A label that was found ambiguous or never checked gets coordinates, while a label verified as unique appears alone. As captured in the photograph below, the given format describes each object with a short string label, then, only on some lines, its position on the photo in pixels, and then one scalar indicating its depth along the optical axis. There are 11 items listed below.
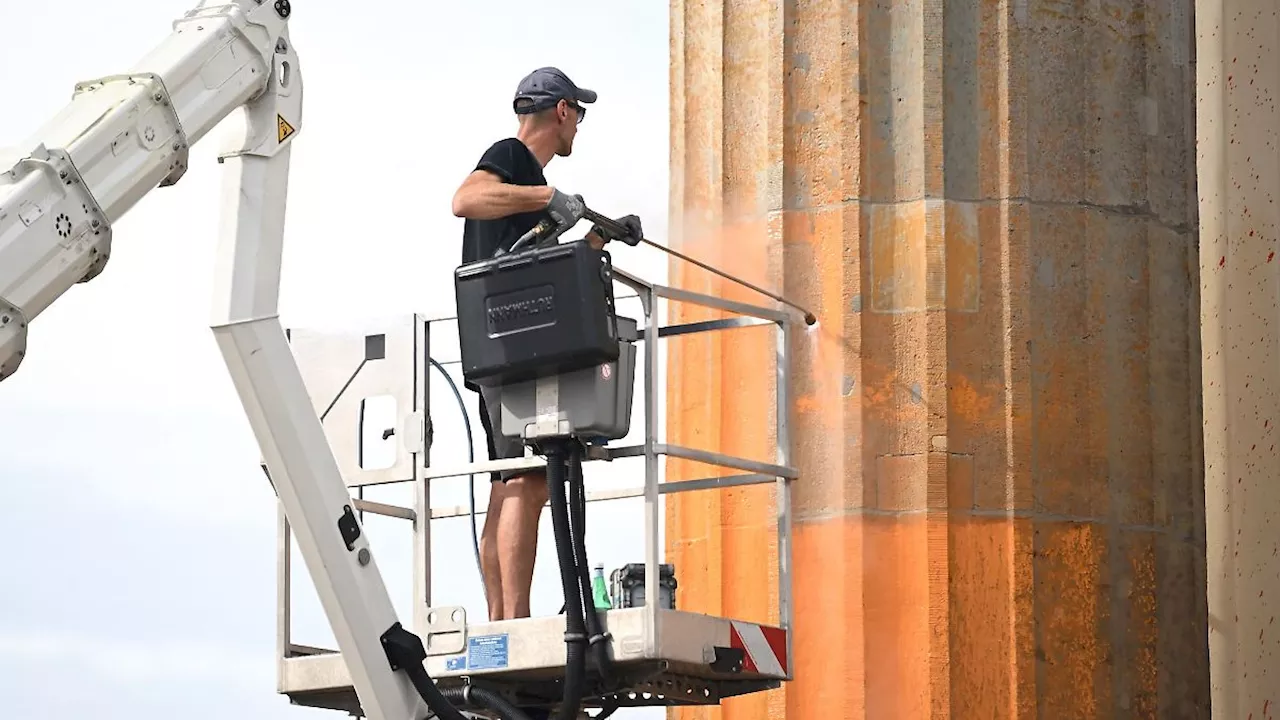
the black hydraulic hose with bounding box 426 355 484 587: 19.17
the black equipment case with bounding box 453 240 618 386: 18.00
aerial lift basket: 18.09
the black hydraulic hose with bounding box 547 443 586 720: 17.70
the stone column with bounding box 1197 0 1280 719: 20.92
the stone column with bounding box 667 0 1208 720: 21.84
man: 18.69
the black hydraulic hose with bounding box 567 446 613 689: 17.86
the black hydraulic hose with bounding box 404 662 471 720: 17.22
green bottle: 19.00
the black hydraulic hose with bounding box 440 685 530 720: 18.59
